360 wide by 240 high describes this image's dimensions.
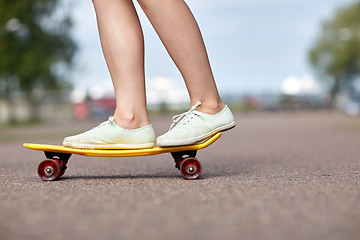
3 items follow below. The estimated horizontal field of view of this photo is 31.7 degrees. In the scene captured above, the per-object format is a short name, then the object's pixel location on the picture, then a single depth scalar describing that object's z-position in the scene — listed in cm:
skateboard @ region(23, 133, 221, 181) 314
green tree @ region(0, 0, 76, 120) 2939
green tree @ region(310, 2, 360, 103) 5403
